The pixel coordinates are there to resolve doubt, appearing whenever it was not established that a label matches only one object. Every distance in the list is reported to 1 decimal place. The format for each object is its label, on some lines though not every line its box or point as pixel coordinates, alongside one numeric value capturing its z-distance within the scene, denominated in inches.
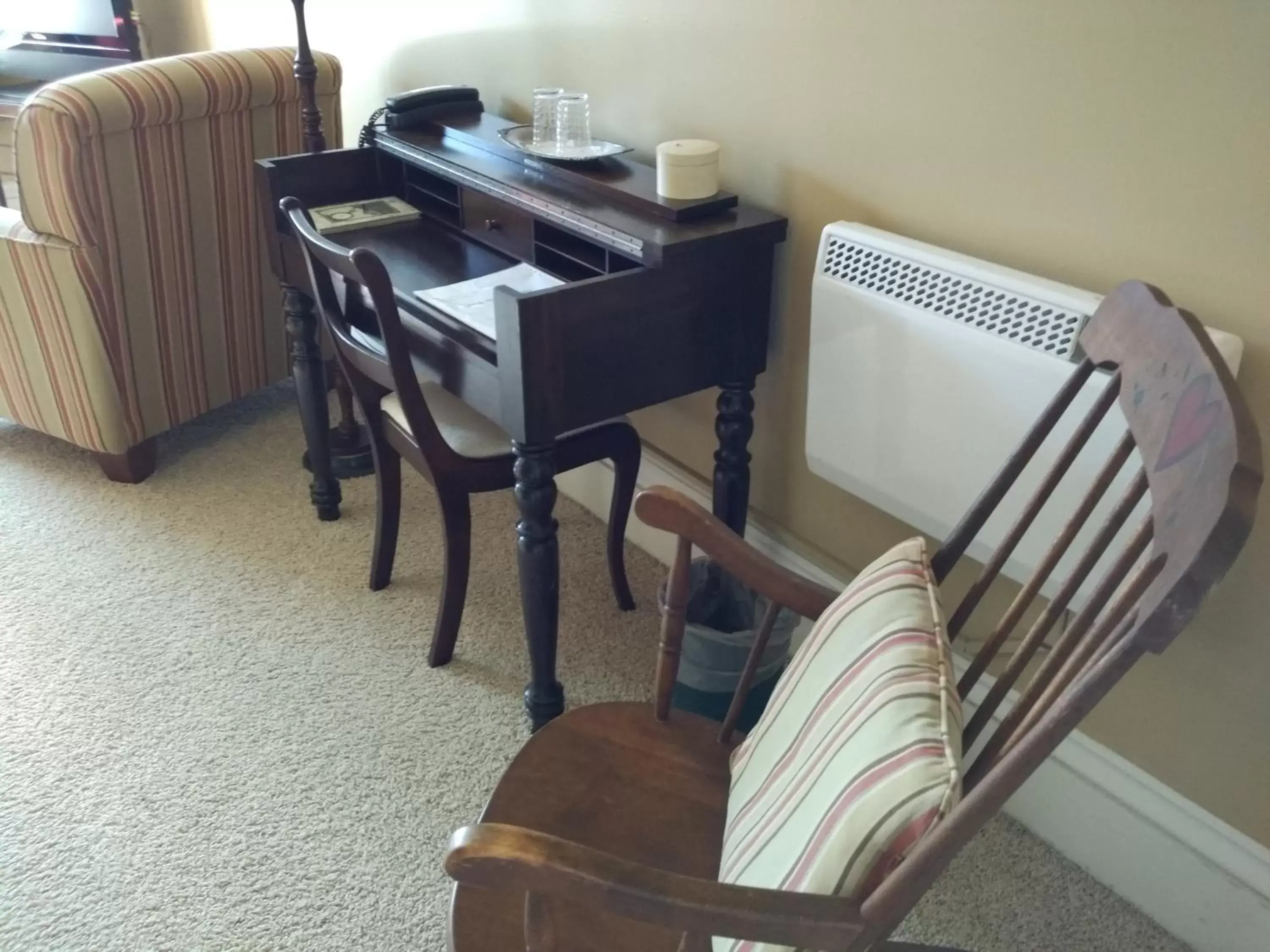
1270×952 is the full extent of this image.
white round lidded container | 62.1
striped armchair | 85.0
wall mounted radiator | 48.9
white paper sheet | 63.1
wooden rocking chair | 27.5
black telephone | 82.9
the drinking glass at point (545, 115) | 72.9
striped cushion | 31.6
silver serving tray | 70.6
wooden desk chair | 61.2
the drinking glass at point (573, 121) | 72.3
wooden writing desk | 57.2
